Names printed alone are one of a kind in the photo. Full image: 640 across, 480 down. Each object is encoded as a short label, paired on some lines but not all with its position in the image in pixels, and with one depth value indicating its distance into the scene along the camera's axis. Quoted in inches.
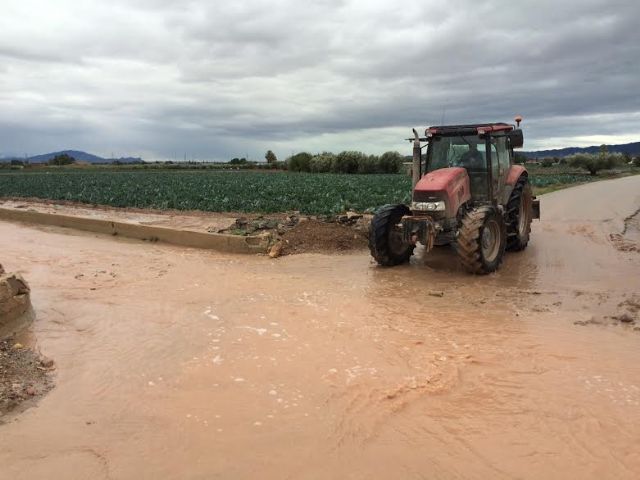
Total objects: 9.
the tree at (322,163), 2282.2
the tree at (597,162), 1980.8
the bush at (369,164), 2177.7
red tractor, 344.5
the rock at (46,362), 209.2
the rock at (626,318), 265.9
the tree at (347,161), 2223.2
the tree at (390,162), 2134.6
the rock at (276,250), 447.8
